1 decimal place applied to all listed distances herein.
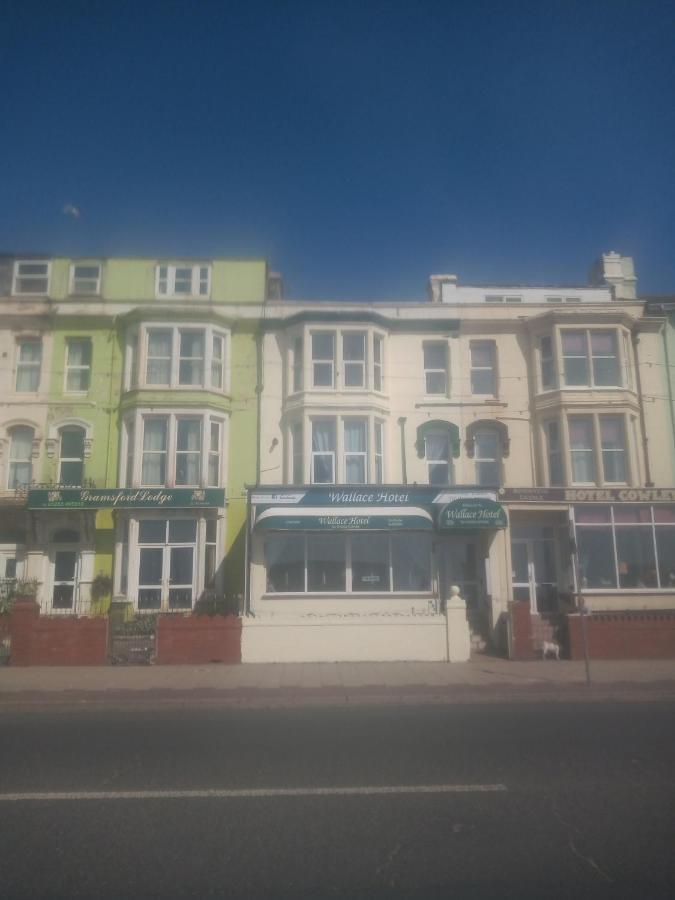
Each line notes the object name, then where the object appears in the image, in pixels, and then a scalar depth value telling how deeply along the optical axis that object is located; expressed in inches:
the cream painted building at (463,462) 681.0
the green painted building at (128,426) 741.9
